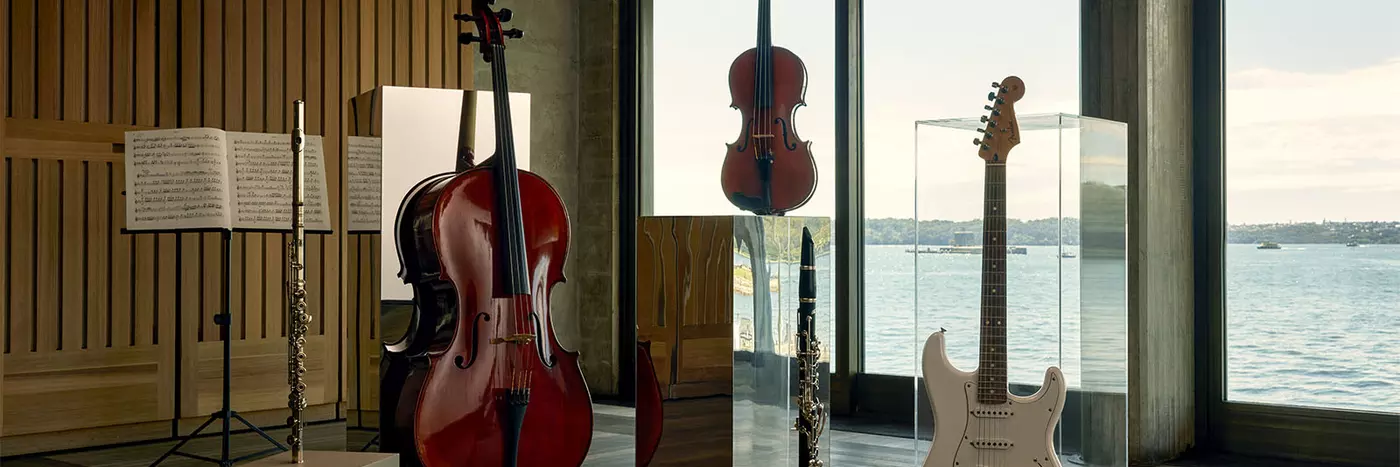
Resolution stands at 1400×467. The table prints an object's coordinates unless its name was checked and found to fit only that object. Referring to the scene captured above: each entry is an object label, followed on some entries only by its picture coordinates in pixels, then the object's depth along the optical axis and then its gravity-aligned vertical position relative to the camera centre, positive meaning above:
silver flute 3.01 -0.15
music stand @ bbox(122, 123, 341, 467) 4.29 +0.23
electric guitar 3.47 -0.45
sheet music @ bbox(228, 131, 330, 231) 4.42 +0.24
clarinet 3.00 -0.35
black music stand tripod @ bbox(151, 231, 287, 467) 4.20 -0.39
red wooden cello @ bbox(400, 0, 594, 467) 3.44 -0.23
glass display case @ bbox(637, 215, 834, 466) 3.63 -0.30
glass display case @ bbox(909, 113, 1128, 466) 3.78 -0.09
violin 4.34 +0.36
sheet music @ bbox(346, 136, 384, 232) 4.04 +0.21
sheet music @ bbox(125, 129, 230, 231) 4.29 +0.23
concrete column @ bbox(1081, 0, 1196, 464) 4.63 +0.23
